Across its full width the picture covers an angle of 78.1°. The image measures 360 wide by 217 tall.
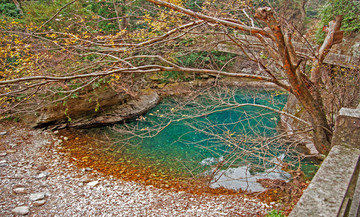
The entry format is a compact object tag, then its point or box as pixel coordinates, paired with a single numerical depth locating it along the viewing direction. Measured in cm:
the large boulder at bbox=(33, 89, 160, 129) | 790
